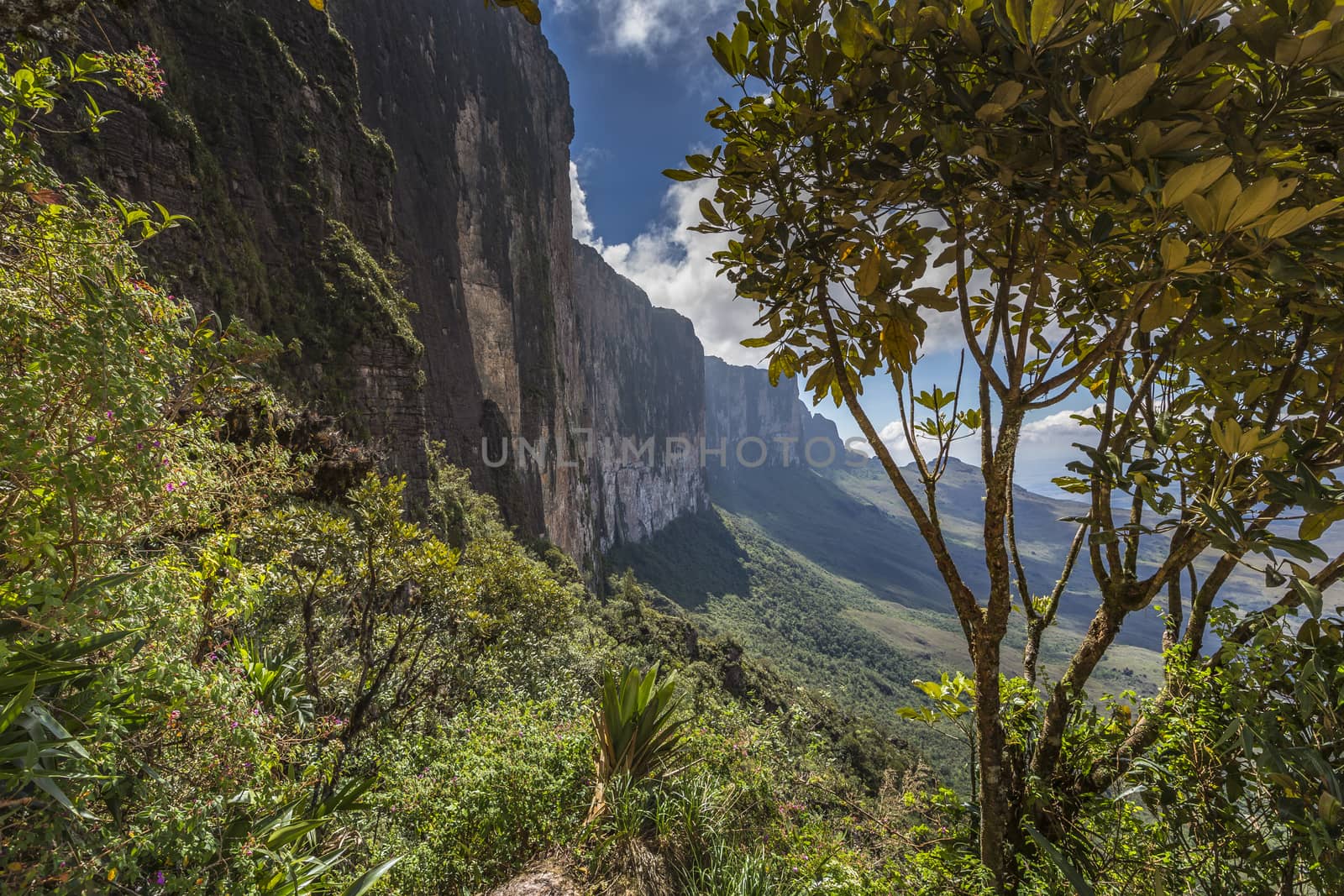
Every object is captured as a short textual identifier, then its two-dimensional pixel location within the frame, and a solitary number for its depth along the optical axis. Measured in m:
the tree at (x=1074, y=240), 0.98
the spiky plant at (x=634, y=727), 3.01
